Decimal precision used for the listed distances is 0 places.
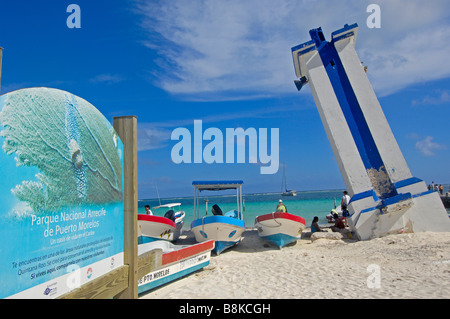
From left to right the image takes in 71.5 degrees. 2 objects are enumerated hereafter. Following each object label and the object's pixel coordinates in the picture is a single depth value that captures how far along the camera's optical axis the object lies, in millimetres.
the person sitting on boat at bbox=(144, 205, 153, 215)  12422
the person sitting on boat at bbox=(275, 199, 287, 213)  11425
